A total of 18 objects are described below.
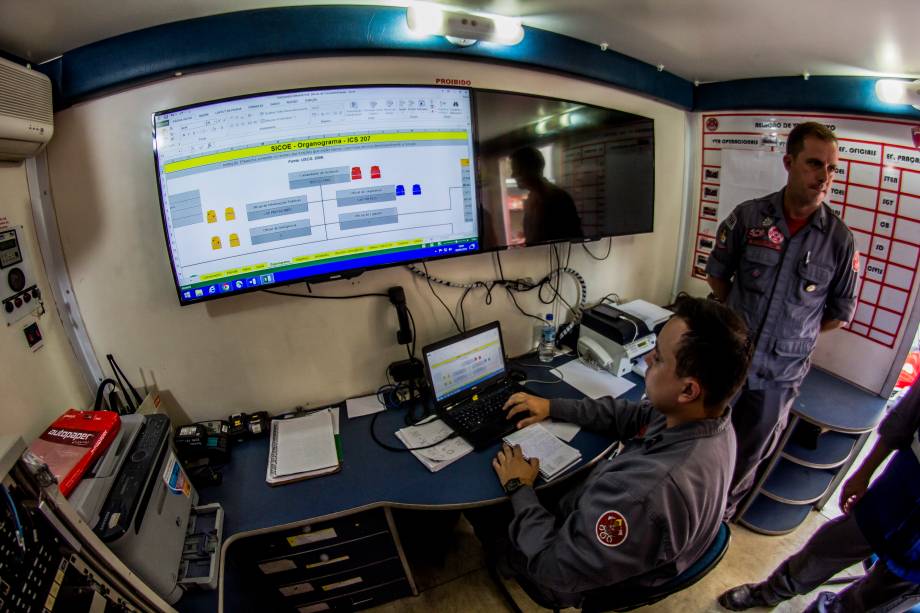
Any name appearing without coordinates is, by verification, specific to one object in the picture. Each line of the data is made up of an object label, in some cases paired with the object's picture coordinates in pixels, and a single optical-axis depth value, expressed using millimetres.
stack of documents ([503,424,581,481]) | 1364
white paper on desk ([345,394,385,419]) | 1718
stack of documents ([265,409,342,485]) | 1410
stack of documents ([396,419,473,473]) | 1424
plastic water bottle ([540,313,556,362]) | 2064
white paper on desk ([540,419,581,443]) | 1513
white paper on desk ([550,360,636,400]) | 1776
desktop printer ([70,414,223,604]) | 916
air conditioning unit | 1009
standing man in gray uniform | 1593
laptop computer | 1545
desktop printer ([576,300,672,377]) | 1858
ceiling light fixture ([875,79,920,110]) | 1436
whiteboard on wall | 1695
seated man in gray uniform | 942
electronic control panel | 1123
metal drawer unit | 1352
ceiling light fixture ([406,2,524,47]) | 1232
